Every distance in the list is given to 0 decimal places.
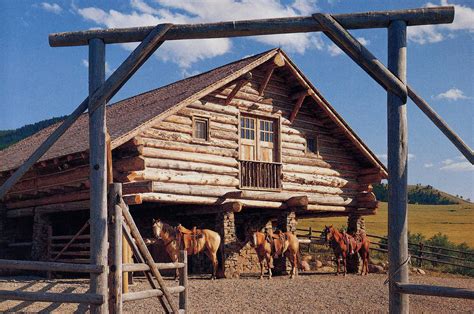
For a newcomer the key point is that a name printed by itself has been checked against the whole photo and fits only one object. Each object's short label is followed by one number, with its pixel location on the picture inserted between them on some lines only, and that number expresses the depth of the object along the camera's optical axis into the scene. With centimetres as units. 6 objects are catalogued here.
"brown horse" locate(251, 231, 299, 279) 2092
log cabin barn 1972
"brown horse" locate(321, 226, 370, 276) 2331
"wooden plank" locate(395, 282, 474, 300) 860
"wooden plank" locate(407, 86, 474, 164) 887
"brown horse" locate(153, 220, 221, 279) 1981
